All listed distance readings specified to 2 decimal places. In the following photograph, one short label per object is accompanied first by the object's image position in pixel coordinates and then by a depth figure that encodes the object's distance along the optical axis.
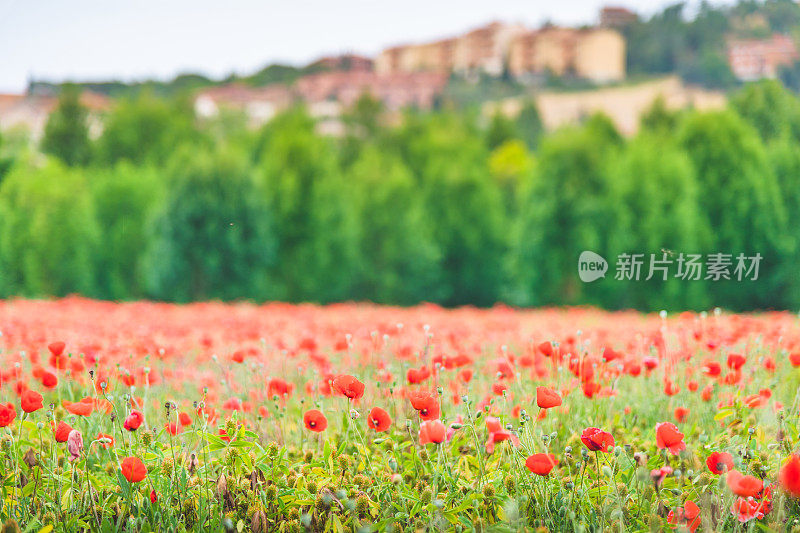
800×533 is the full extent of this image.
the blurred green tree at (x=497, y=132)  73.00
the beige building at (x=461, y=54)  77.81
